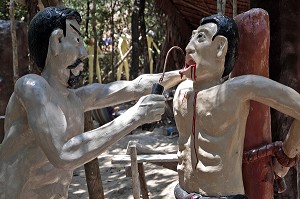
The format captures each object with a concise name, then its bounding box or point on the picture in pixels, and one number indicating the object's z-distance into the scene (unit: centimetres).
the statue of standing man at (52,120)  200
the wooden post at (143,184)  460
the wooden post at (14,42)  397
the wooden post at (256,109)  233
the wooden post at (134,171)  409
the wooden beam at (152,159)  421
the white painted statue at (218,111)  217
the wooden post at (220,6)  278
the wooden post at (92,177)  377
